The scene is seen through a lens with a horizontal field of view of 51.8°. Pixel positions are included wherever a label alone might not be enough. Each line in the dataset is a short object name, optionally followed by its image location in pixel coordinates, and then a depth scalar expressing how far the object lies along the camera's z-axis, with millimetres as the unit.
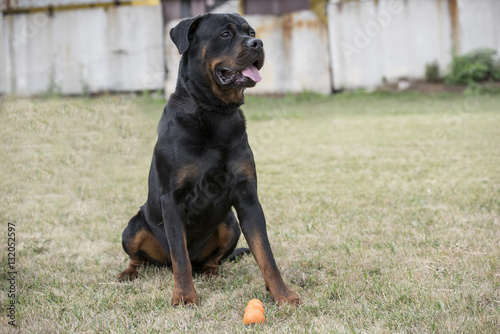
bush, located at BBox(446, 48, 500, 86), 13641
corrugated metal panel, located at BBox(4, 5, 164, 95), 14492
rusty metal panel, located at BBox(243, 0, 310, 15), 15453
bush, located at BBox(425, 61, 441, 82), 14172
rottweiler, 2861
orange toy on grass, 2473
